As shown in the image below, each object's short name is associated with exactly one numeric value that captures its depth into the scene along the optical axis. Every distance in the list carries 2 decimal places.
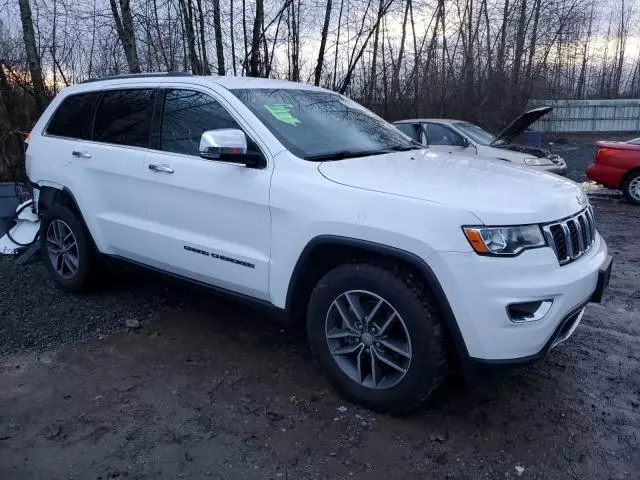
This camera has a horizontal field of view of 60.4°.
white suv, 2.68
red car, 10.59
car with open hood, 10.16
